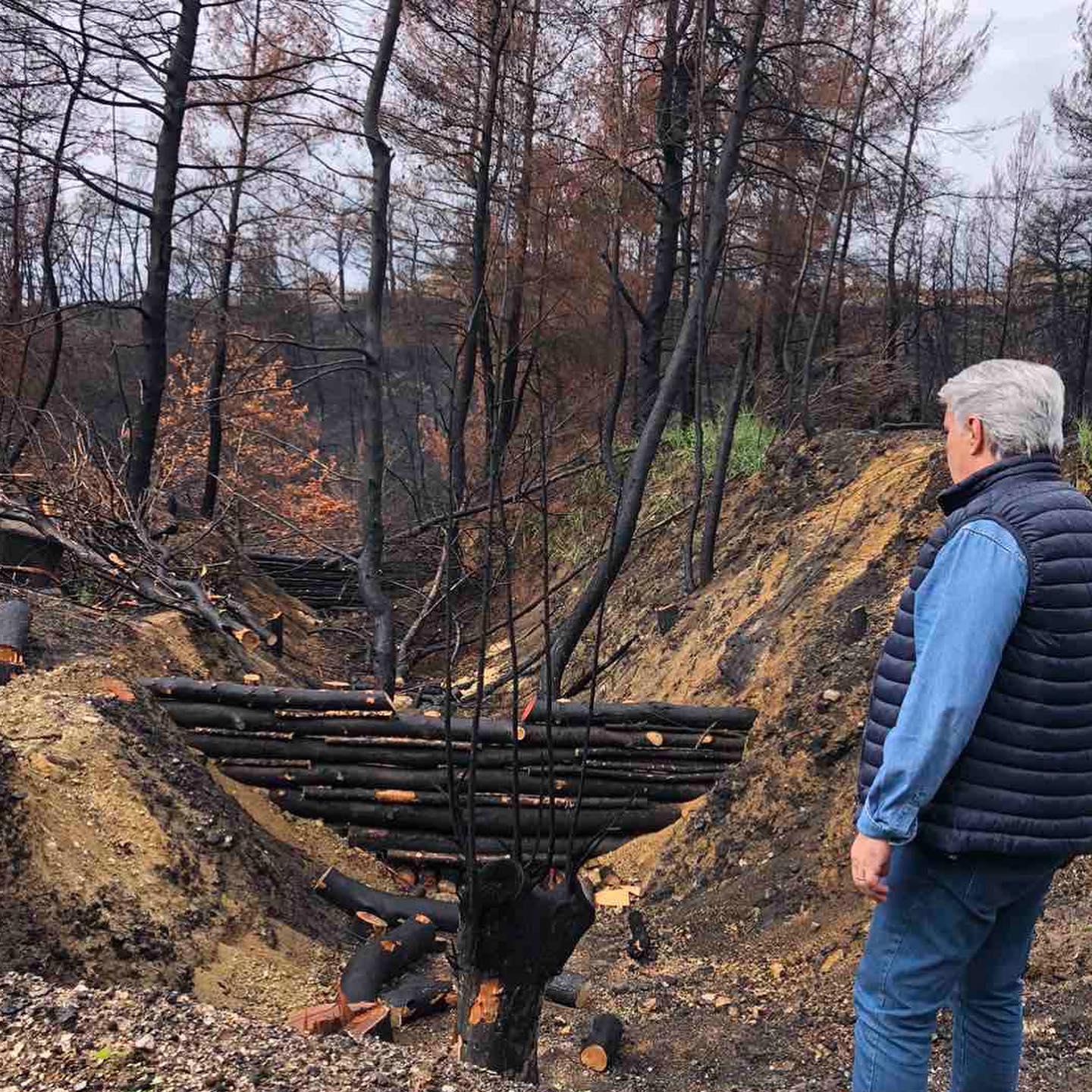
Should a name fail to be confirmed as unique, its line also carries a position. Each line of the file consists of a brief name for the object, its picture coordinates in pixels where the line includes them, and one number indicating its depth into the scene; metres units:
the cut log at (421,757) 5.04
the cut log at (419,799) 5.02
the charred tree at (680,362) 5.39
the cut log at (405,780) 5.04
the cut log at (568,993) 3.59
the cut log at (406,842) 5.05
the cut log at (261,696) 5.04
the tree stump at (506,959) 2.47
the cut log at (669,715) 5.01
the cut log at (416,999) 3.52
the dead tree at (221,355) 13.18
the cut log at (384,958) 3.55
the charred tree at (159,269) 7.86
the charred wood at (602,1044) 3.14
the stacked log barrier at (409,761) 5.02
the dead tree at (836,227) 6.99
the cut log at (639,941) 4.05
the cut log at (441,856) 5.01
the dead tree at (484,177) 8.18
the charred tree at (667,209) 7.84
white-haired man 1.76
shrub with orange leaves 14.16
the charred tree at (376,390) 6.87
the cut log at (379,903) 4.40
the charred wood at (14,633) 5.08
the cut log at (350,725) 4.93
